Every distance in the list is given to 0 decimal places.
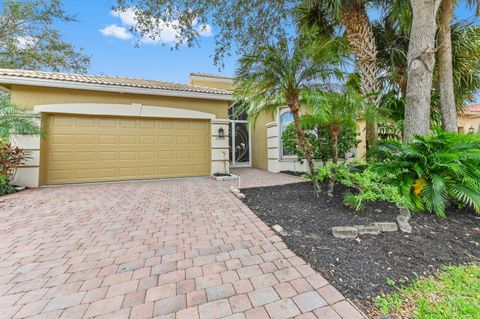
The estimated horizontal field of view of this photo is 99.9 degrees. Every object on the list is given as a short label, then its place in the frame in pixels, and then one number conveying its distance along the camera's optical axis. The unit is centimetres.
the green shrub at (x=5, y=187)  565
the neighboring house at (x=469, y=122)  1242
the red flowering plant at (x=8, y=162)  575
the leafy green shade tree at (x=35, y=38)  1048
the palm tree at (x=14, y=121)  564
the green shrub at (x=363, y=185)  329
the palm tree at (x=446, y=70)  507
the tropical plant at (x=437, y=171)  323
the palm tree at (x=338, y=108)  386
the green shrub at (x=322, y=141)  698
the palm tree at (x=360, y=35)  559
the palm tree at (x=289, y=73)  389
